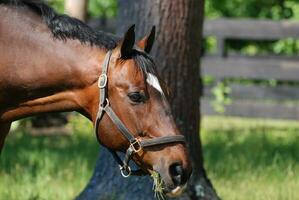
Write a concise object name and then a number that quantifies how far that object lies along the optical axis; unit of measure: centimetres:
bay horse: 874
